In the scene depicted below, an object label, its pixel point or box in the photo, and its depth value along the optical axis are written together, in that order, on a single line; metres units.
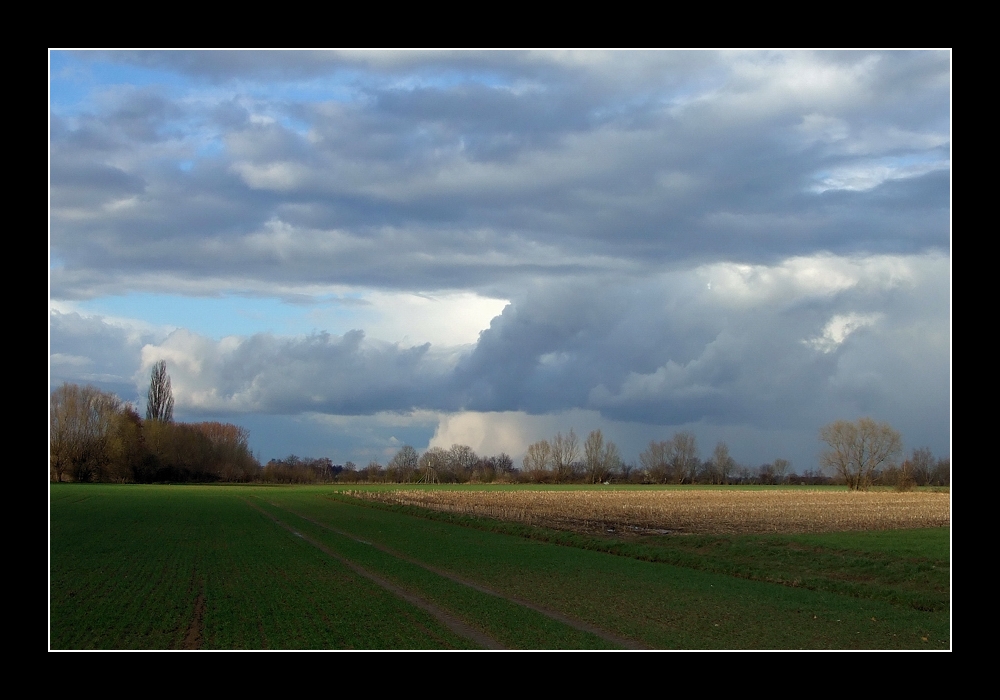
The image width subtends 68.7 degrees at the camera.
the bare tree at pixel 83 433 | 110.38
